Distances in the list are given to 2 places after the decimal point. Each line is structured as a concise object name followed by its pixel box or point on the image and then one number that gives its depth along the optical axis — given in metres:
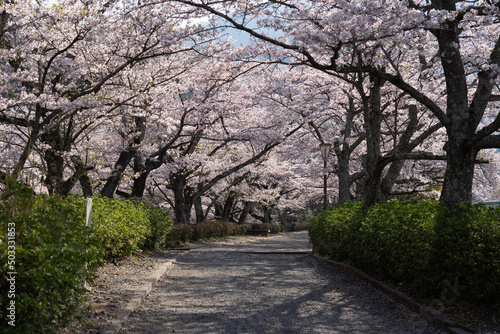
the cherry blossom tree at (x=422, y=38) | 7.37
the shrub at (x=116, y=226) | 7.78
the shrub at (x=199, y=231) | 18.64
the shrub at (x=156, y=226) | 13.66
